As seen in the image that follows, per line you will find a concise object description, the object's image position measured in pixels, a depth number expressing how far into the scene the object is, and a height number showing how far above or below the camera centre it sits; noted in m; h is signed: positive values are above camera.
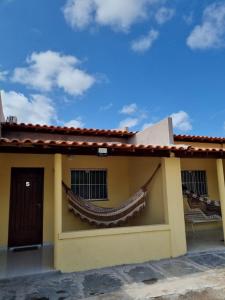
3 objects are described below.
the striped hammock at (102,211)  6.79 -0.45
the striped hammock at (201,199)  7.99 -0.23
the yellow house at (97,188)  5.55 +0.20
